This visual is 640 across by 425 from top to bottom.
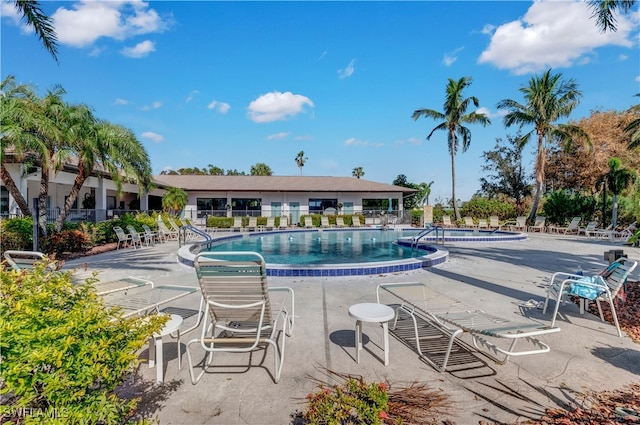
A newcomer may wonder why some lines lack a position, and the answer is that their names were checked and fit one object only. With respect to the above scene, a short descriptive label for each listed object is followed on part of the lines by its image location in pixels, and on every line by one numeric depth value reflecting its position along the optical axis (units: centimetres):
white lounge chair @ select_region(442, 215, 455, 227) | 2537
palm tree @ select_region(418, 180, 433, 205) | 4548
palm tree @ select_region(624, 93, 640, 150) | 1808
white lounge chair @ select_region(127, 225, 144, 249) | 1341
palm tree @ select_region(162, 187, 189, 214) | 2452
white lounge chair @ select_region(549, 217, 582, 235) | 1936
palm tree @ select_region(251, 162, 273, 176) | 6412
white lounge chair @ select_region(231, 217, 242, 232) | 2423
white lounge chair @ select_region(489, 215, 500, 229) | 2300
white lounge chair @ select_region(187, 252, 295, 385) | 316
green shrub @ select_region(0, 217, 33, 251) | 1039
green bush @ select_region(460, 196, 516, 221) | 2861
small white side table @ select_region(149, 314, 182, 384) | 305
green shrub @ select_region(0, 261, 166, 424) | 165
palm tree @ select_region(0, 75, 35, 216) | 988
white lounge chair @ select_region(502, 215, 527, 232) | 2250
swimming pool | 810
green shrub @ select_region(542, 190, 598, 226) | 2211
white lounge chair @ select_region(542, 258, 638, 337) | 440
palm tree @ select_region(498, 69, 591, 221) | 2442
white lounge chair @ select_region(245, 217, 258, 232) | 2409
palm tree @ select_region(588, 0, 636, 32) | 760
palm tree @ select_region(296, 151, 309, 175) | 5903
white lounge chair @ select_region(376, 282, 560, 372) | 314
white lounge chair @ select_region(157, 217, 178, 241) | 1695
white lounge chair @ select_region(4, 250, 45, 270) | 475
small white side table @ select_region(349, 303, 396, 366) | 339
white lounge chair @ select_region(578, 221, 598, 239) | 1767
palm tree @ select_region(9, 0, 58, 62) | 653
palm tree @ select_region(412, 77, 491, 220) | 2827
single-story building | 2981
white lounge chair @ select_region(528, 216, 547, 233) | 2142
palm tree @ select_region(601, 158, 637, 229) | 1817
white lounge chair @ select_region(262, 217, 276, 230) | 2454
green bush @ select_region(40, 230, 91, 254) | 1135
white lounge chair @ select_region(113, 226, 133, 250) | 1324
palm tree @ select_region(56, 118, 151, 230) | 1204
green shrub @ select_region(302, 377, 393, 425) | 202
